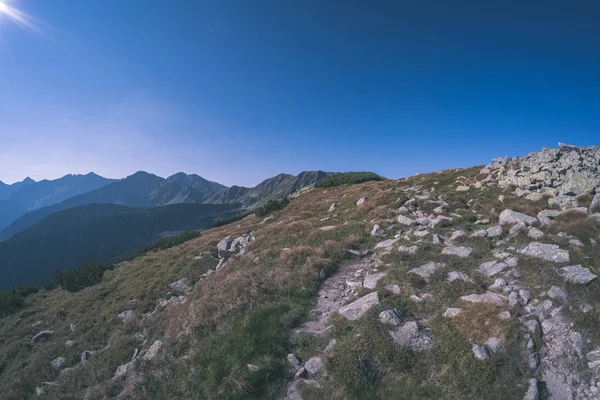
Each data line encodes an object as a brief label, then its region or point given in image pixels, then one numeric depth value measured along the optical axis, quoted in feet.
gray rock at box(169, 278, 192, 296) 52.46
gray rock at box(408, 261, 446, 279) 34.68
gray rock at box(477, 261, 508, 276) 33.01
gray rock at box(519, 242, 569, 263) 32.01
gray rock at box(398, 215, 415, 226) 55.11
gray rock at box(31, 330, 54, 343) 48.93
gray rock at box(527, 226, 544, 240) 38.60
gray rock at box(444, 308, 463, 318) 26.90
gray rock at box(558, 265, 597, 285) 27.30
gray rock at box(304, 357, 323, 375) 24.89
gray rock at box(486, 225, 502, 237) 42.86
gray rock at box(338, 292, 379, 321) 29.76
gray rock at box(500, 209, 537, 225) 43.19
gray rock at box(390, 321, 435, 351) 24.88
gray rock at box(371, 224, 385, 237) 52.94
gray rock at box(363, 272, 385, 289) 34.93
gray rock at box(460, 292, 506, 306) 27.45
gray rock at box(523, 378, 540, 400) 19.23
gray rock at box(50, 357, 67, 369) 38.34
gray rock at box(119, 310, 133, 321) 46.01
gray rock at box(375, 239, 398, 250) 46.49
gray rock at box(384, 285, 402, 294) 32.21
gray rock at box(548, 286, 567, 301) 26.12
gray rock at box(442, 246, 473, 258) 38.62
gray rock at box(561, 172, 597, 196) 48.33
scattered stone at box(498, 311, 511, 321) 24.98
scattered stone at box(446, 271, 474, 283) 32.04
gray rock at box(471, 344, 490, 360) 22.30
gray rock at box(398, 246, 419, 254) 41.24
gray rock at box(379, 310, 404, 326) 27.58
